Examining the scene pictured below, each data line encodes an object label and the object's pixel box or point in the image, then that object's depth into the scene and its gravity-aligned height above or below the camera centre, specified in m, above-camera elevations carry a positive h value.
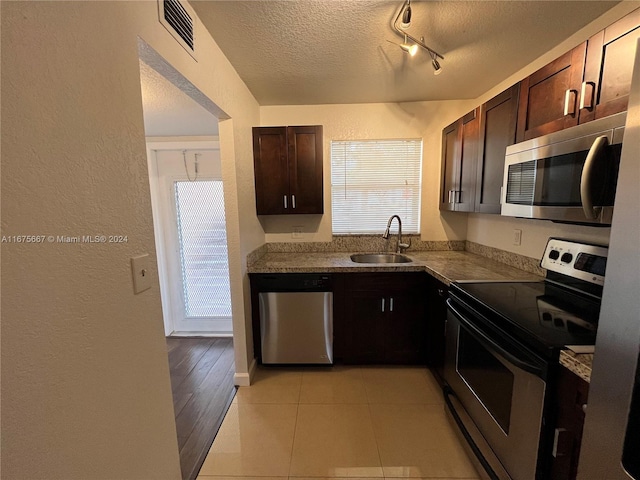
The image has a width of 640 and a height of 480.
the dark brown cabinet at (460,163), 2.00 +0.39
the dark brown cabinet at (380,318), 2.17 -0.93
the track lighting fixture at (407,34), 1.27 +0.98
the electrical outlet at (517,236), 1.98 -0.21
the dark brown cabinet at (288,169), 2.36 +0.39
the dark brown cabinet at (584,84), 1.01 +0.57
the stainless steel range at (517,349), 0.99 -0.63
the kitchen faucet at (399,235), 2.57 -0.26
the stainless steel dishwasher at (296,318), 2.17 -0.91
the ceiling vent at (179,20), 1.05 +0.84
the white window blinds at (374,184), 2.68 +0.28
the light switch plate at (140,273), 0.88 -0.21
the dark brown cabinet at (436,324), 1.93 -0.91
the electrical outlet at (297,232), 2.76 -0.22
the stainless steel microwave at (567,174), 0.99 +0.16
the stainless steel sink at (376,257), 2.63 -0.49
